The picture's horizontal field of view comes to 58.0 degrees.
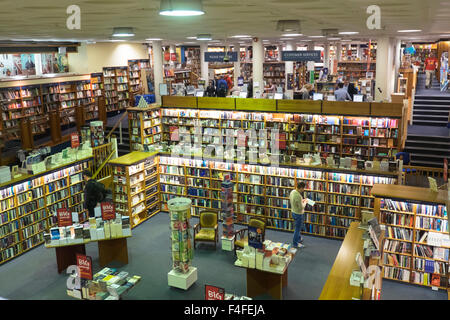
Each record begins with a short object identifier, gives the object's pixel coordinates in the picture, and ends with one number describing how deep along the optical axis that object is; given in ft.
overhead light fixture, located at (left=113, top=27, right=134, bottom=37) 25.95
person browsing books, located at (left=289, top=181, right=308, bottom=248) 30.94
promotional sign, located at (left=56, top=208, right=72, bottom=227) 28.19
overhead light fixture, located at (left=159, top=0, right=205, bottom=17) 11.91
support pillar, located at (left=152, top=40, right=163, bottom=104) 60.08
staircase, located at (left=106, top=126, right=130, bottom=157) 50.93
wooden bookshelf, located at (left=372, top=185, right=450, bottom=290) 26.43
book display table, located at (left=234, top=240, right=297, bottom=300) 24.35
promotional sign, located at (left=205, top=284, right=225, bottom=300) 17.62
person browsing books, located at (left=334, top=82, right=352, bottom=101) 44.32
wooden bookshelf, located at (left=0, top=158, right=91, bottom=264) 31.42
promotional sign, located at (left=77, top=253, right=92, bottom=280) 20.64
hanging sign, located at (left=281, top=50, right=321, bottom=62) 46.34
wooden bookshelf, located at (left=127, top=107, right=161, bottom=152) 44.04
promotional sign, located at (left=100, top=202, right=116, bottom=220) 28.53
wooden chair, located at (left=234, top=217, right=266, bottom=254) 30.55
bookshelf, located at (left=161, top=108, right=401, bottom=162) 38.81
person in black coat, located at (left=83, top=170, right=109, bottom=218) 32.19
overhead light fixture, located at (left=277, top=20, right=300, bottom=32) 22.89
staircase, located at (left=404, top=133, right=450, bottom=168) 42.88
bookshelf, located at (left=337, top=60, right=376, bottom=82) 82.99
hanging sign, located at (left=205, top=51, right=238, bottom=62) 52.14
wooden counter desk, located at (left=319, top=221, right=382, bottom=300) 18.69
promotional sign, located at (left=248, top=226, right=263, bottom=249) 23.95
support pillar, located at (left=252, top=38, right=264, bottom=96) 56.11
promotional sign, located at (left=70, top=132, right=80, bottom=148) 38.51
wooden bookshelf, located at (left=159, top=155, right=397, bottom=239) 33.86
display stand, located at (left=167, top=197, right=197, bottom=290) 25.50
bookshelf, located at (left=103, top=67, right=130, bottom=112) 64.54
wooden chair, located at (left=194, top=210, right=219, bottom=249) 32.48
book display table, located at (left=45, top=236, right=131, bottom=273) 29.25
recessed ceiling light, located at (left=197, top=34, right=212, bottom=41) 37.35
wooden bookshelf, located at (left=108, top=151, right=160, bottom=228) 37.04
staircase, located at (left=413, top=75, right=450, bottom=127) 53.98
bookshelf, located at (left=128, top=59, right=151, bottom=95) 69.51
